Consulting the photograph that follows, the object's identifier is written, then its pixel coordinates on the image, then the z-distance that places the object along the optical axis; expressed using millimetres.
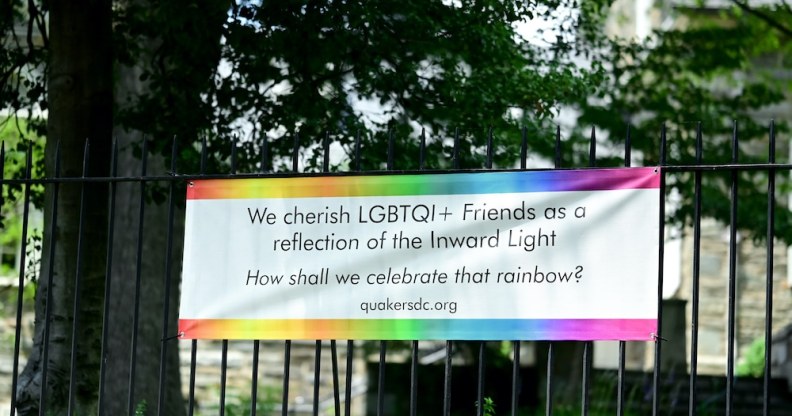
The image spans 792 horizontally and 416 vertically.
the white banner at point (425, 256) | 5695
